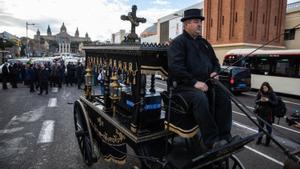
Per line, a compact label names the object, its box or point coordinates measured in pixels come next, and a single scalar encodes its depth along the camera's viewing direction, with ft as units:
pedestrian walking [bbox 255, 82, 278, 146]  18.40
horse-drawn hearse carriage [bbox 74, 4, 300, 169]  7.59
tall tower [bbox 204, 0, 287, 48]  81.31
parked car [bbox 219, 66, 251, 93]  44.00
